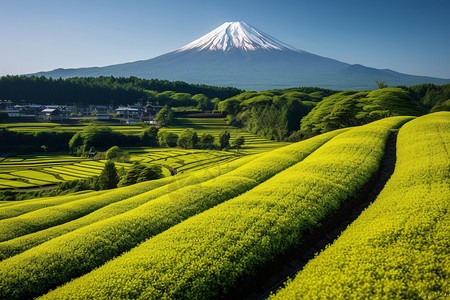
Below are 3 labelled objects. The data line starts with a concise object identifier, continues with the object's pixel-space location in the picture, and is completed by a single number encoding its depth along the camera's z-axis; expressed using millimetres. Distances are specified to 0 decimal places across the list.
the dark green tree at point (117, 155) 62266
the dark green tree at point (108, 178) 40750
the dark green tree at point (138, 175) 40656
